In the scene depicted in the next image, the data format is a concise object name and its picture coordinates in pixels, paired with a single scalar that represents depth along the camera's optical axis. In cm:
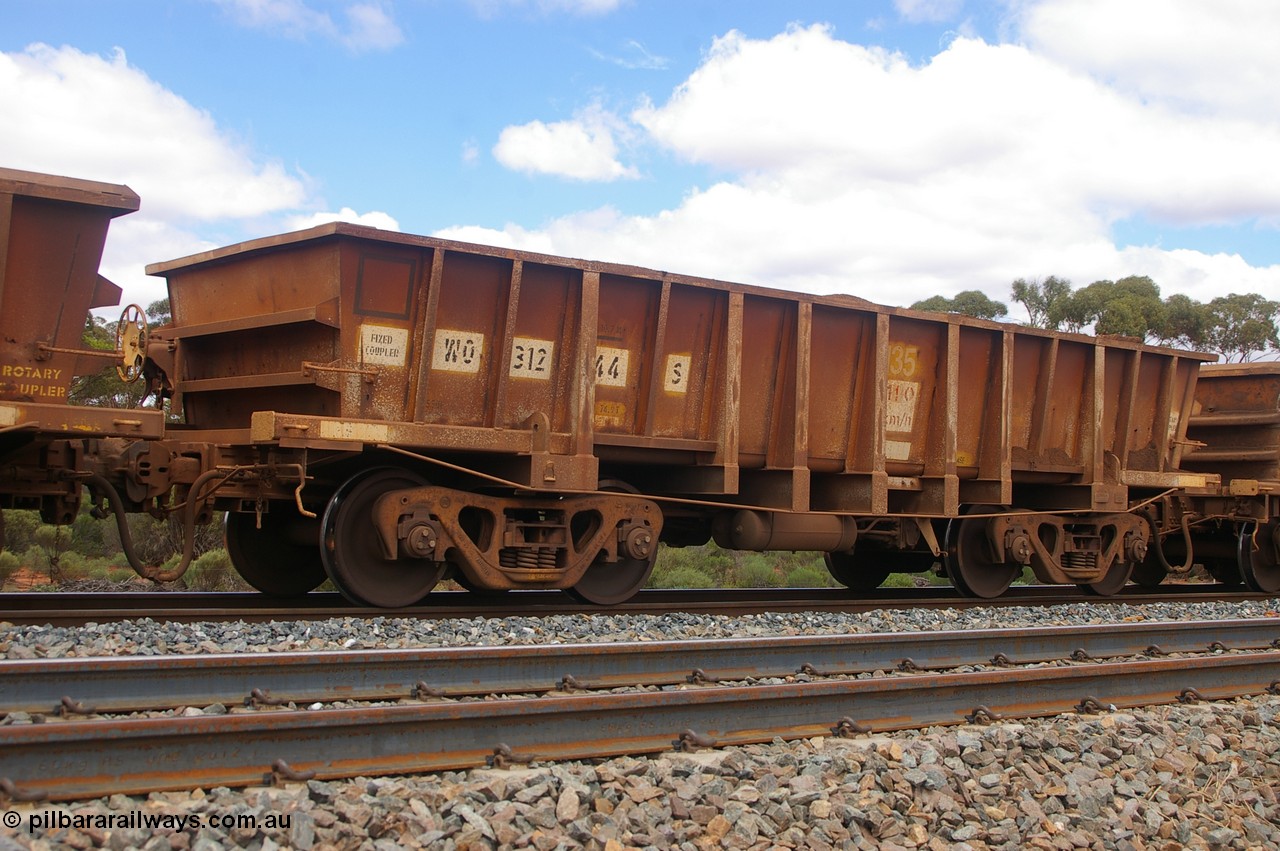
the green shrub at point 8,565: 1309
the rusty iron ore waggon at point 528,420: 763
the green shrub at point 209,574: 1287
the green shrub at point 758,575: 1588
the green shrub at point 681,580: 1538
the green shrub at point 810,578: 1619
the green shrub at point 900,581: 1660
